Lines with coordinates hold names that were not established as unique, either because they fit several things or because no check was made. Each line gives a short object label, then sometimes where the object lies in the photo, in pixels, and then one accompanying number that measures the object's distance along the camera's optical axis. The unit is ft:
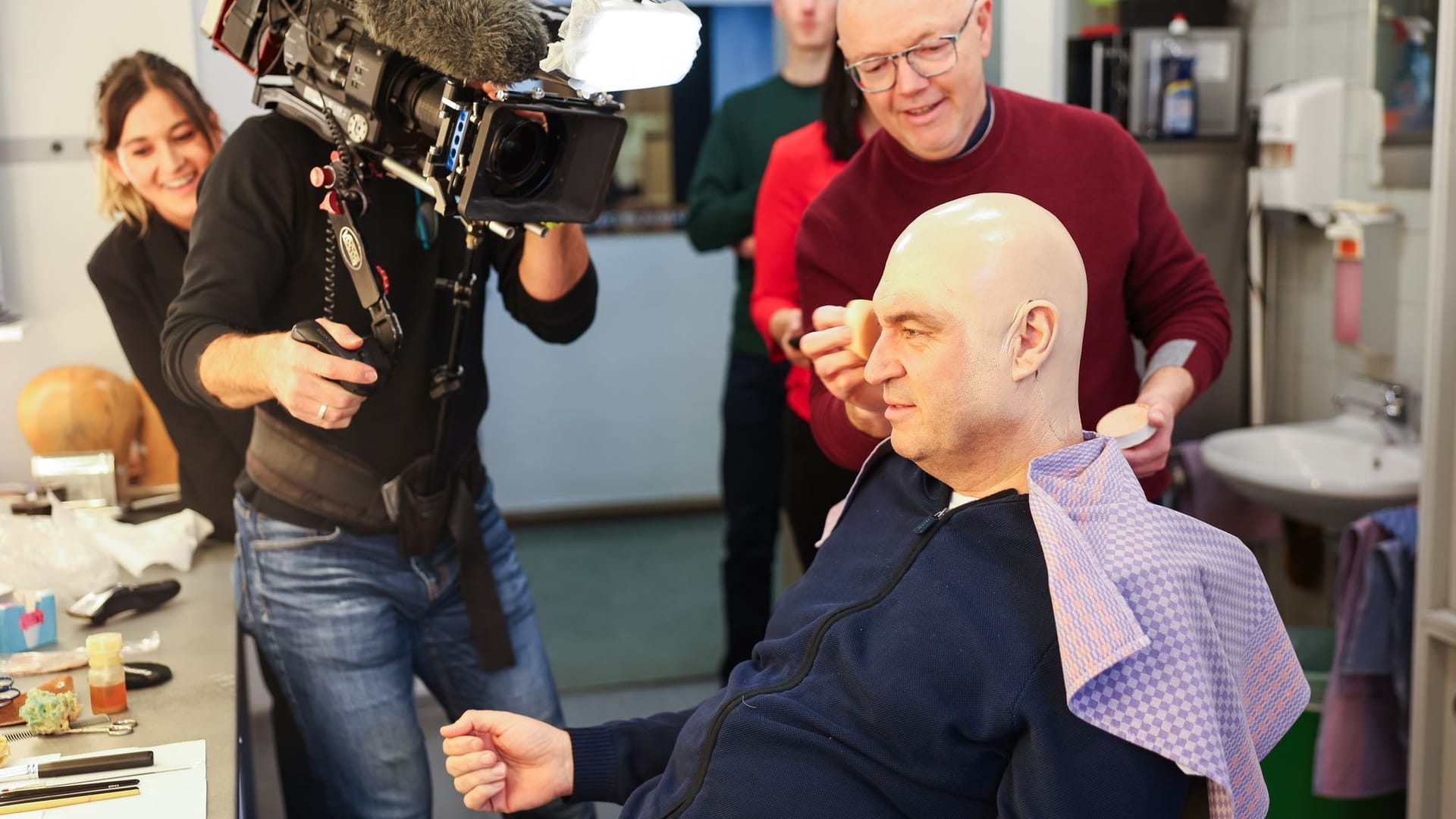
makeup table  4.89
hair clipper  6.30
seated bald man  3.57
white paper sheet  4.34
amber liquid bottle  5.15
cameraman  5.52
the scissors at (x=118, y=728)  5.04
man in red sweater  5.31
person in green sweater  9.93
